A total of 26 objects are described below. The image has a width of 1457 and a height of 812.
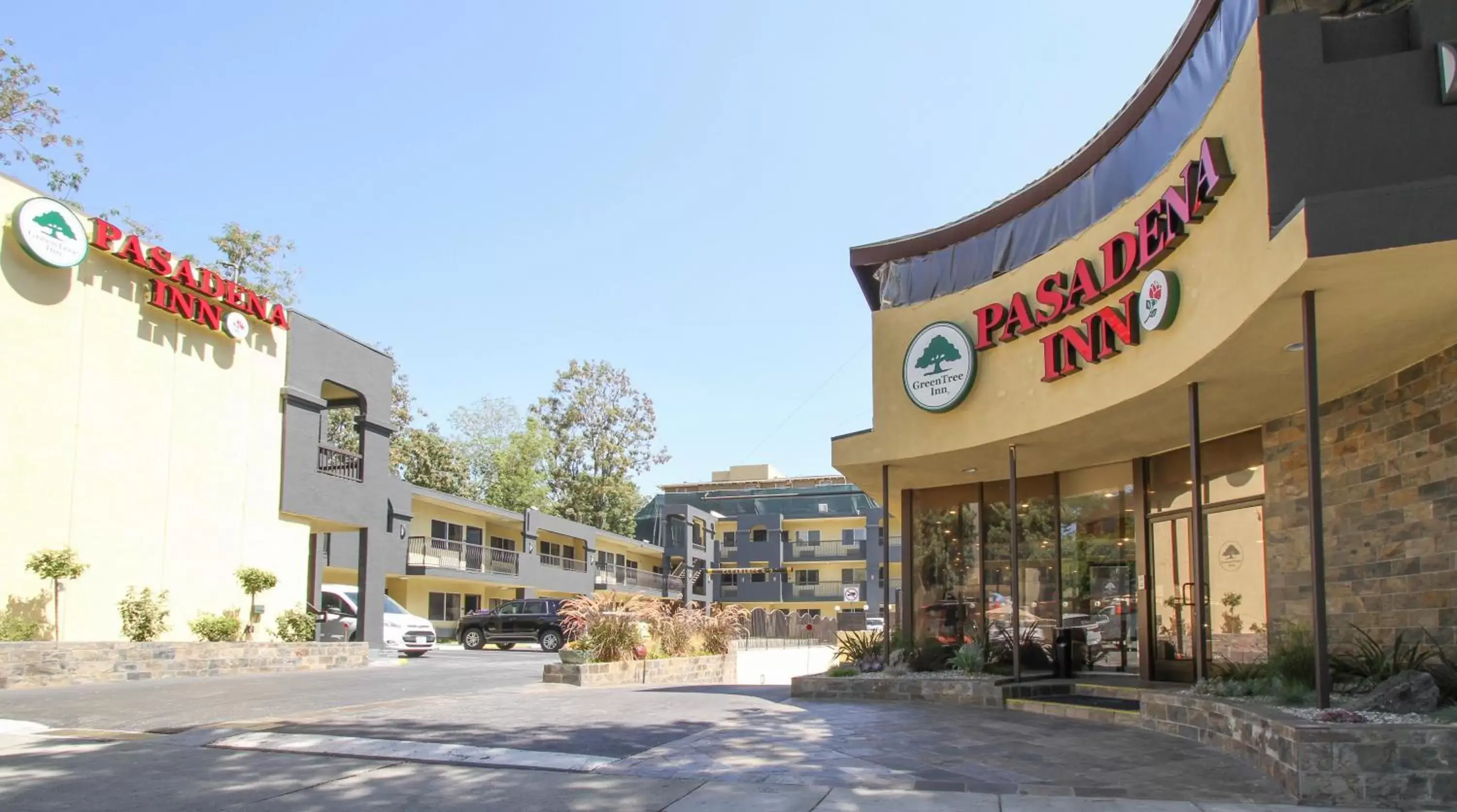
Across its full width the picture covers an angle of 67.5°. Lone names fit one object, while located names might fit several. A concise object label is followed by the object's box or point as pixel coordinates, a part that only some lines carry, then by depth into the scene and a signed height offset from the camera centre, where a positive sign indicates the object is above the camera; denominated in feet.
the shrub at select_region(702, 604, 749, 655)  63.98 -5.21
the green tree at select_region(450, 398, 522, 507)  202.39 +18.31
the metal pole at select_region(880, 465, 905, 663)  46.83 +0.84
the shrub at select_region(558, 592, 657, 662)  54.65 -4.27
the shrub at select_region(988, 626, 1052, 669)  49.39 -4.82
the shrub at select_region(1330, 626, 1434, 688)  28.32 -3.13
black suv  98.99 -7.93
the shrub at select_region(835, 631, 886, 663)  49.14 -4.82
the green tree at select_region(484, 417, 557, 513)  197.26 +12.27
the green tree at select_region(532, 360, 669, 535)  202.39 +17.82
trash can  48.78 -5.04
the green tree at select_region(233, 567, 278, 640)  63.67 -2.45
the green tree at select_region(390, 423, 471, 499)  177.17 +13.16
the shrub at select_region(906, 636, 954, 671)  47.67 -5.02
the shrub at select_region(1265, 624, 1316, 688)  28.50 -3.11
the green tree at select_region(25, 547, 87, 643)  50.85 -1.31
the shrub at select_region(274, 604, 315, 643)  65.41 -5.23
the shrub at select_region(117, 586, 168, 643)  55.62 -4.00
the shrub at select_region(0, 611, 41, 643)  48.60 -4.08
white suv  84.23 -6.44
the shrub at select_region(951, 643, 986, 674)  45.03 -4.85
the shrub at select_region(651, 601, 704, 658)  59.77 -4.80
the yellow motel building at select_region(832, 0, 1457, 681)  25.27 +5.36
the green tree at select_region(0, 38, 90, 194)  100.68 +40.01
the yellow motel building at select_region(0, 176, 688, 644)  52.19 +6.02
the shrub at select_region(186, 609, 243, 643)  59.77 -4.85
